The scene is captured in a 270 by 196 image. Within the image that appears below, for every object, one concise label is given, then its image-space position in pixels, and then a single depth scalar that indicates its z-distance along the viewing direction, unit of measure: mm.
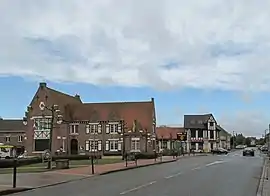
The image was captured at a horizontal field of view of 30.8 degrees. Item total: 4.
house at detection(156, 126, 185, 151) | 118988
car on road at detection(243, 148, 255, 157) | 82862
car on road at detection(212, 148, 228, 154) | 104875
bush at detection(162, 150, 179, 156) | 78669
